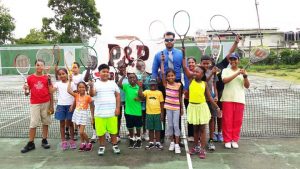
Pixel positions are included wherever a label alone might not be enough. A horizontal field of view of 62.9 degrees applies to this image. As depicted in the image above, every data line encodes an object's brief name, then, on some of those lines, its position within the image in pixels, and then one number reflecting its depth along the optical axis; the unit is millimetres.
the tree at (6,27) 29064
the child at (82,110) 4634
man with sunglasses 4623
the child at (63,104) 4801
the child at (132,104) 4693
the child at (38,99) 4728
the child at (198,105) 4376
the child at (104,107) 4492
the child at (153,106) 4610
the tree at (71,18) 28784
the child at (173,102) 4492
